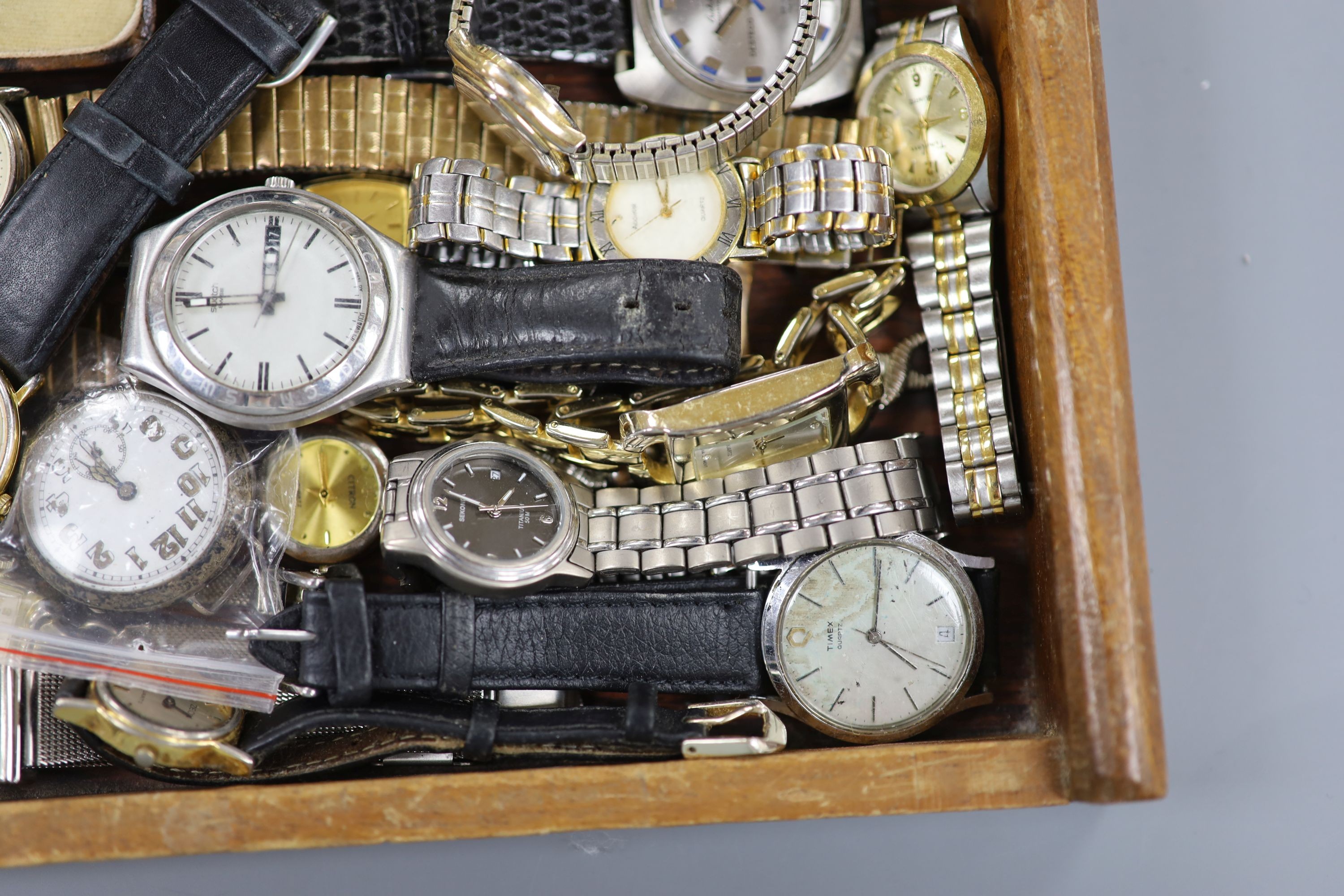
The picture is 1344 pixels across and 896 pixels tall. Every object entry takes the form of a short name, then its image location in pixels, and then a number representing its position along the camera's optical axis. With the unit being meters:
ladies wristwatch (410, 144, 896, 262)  0.39
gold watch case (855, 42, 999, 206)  0.39
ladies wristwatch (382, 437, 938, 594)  0.39
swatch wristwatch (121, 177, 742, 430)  0.38
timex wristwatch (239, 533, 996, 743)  0.39
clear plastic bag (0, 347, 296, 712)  0.38
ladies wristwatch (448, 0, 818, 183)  0.39
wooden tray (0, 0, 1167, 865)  0.37
